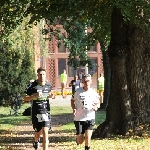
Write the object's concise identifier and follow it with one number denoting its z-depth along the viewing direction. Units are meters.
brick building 62.25
